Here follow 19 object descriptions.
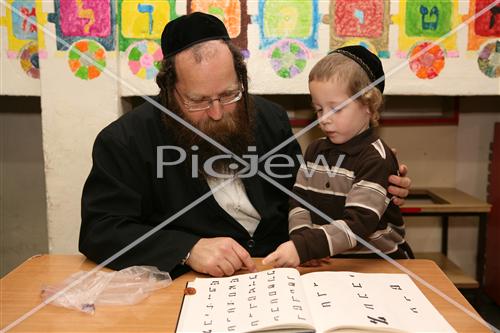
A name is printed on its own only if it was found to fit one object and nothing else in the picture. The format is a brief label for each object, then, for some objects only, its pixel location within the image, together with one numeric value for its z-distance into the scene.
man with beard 1.68
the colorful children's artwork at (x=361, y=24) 2.52
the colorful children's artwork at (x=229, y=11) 2.51
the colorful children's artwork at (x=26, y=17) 2.64
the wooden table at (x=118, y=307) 1.10
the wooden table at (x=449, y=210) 2.81
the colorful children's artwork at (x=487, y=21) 2.51
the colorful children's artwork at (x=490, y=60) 2.56
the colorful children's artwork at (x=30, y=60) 2.65
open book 1.02
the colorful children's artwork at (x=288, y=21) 2.52
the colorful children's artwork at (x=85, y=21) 2.49
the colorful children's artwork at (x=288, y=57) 2.56
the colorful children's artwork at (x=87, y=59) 2.52
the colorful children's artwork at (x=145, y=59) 2.55
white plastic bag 1.23
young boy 1.45
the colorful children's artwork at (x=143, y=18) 2.51
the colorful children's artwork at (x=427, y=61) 2.55
